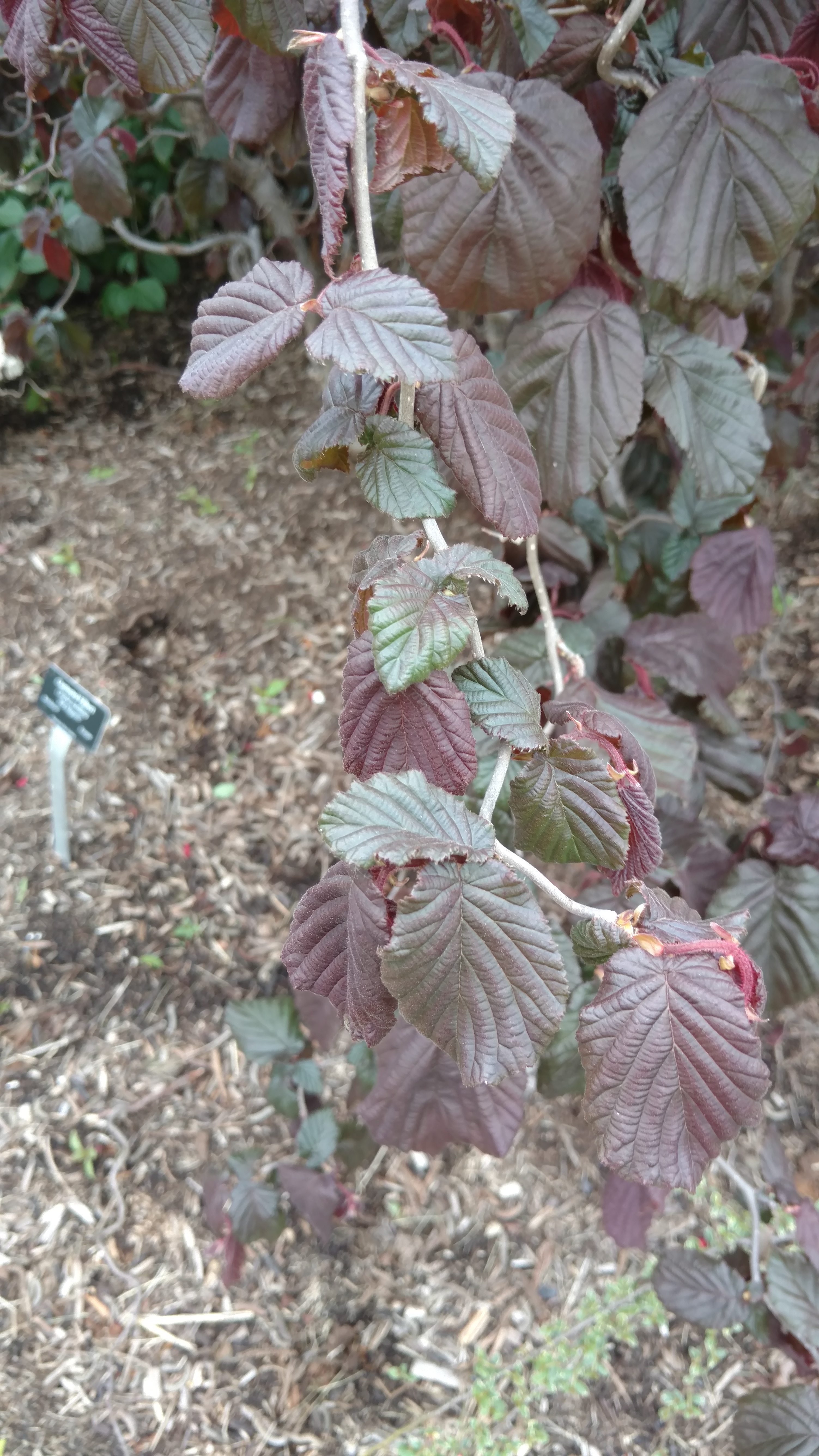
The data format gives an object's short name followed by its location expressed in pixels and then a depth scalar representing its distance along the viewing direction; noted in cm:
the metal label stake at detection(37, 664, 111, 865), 173
